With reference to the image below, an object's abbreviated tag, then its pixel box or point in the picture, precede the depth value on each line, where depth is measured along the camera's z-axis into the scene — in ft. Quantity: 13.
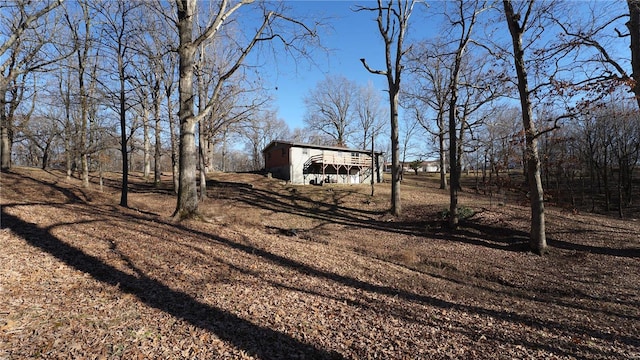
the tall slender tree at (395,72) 50.37
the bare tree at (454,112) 40.91
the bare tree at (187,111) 30.40
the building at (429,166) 275.75
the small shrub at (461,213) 45.75
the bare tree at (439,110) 73.77
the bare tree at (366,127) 147.64
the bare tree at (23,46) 25.81
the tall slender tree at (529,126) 31.42
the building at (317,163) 99.40
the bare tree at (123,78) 41.88
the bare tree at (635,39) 23.76
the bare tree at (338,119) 152.05
